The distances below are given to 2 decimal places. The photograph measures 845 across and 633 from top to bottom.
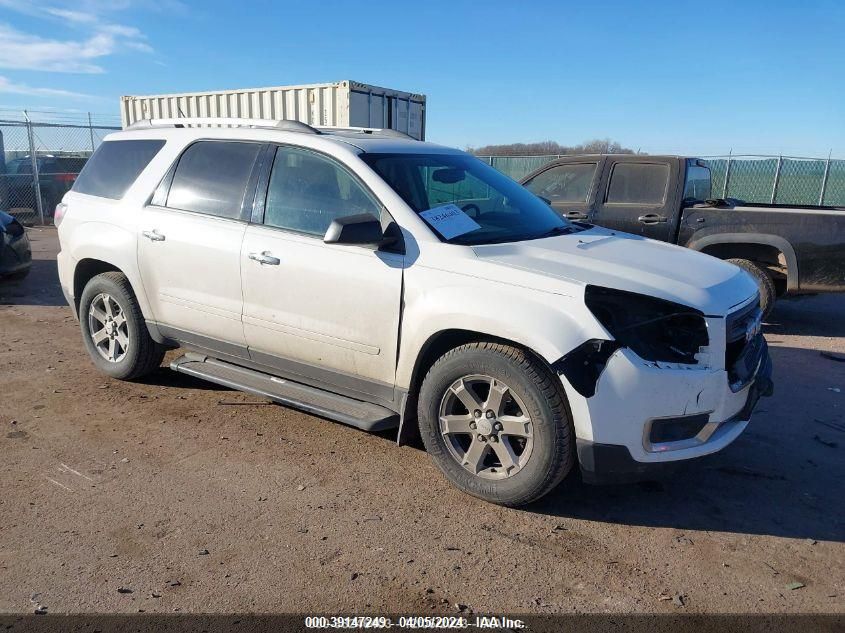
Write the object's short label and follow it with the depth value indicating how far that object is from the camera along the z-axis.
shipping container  11.71
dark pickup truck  6.92
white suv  3.27
